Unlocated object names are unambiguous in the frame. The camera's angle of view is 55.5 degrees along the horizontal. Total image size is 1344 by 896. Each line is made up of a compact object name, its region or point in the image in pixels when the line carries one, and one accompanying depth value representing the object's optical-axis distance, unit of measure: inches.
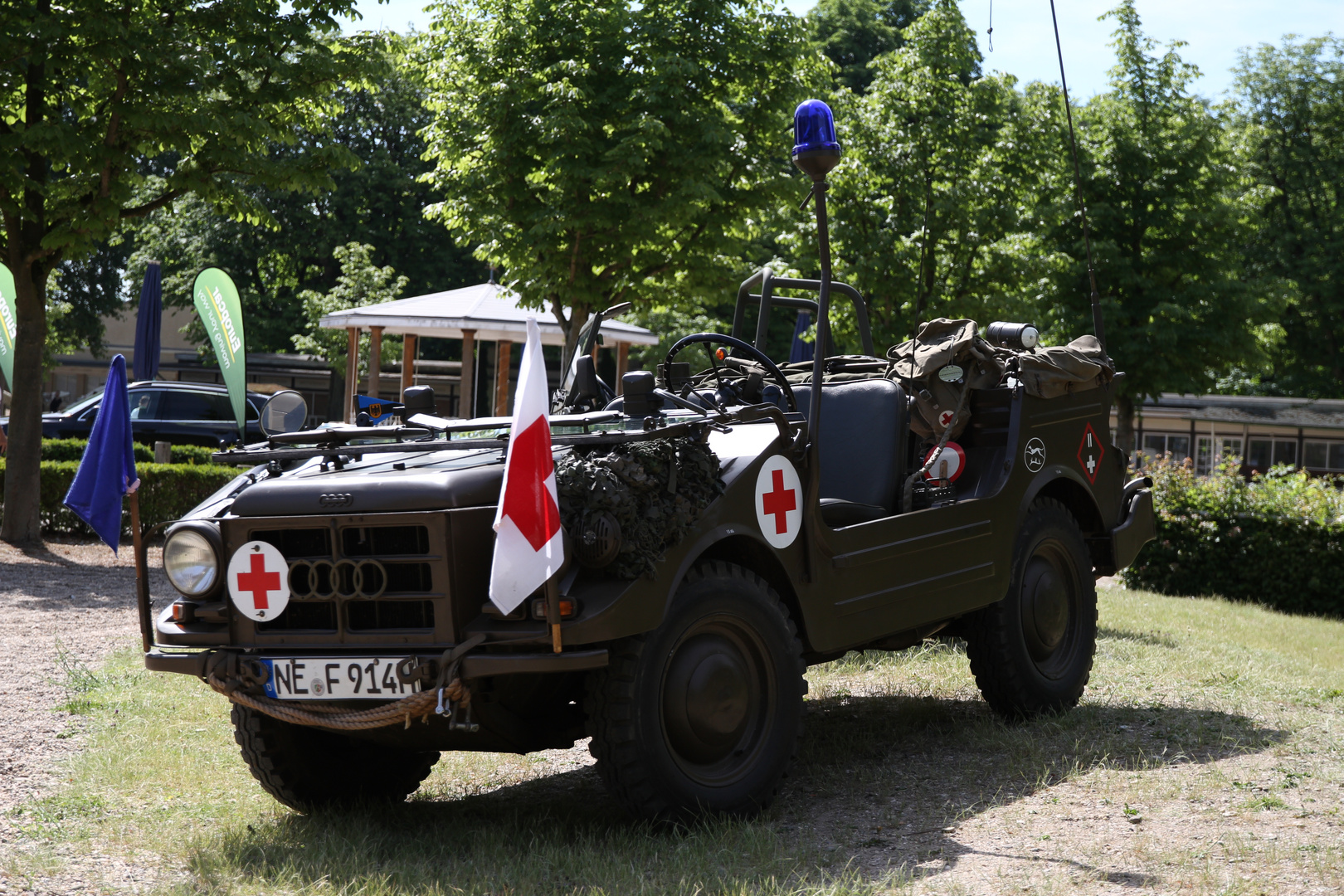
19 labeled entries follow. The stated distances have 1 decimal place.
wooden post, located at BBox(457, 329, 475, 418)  754.2
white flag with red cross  146.1
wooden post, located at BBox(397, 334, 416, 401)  770.8
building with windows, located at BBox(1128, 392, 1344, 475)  1433.3
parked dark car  842.8
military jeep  154.6
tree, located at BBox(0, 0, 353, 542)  487.2
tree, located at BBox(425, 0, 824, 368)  524.4
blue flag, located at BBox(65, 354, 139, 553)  390.9
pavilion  706.2
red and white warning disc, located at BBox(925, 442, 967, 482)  233.5
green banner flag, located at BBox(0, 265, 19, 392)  562.3
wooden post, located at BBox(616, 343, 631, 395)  812.3
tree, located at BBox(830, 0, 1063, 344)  566.6
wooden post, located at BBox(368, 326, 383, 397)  782.5
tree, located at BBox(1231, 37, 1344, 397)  1441.9
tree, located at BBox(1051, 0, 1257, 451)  891.4
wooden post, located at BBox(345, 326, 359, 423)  820.0
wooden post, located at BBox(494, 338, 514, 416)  748.0
